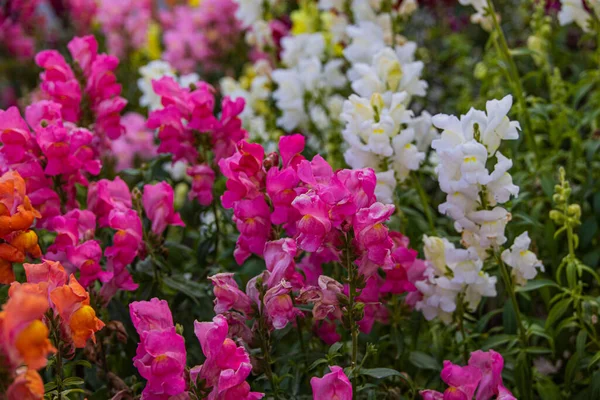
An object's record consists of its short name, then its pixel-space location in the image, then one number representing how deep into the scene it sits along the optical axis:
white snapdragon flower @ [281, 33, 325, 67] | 1.52
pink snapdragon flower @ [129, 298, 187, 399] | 0.97
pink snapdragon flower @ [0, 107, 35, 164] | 1.10
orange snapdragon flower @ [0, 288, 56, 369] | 0.87
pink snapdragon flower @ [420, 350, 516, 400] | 1.03
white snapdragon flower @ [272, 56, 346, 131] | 1.45
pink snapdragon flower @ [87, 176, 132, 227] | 1.13
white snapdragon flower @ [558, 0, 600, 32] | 1.31
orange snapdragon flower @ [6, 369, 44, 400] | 0.89
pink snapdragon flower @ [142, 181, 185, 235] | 1.13
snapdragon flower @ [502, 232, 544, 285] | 1.11
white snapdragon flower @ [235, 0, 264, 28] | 1.66
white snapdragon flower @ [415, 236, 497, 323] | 1.11
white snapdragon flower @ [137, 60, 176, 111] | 1.46
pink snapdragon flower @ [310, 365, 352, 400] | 0.98
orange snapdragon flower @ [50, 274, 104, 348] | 0.97
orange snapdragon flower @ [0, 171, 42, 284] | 1.02
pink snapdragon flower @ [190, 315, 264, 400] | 0.97
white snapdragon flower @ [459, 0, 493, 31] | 1.28
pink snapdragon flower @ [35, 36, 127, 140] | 1.20
